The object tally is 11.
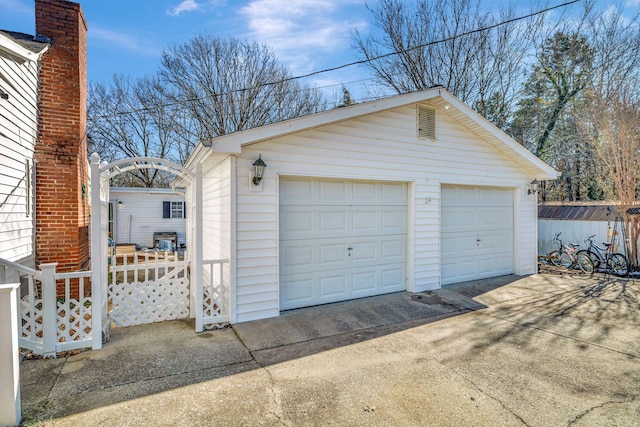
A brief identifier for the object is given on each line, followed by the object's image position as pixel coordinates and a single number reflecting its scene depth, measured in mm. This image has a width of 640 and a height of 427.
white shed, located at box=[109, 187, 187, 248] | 13695
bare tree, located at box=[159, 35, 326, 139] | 16812
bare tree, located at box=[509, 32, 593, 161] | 13406
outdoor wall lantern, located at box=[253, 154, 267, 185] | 4605
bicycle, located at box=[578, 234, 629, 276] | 8172
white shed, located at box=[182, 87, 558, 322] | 4805
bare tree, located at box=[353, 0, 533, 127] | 13977
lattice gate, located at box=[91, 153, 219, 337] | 4195
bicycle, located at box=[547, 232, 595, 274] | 8352
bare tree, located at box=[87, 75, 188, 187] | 17625
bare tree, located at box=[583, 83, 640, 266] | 8250
